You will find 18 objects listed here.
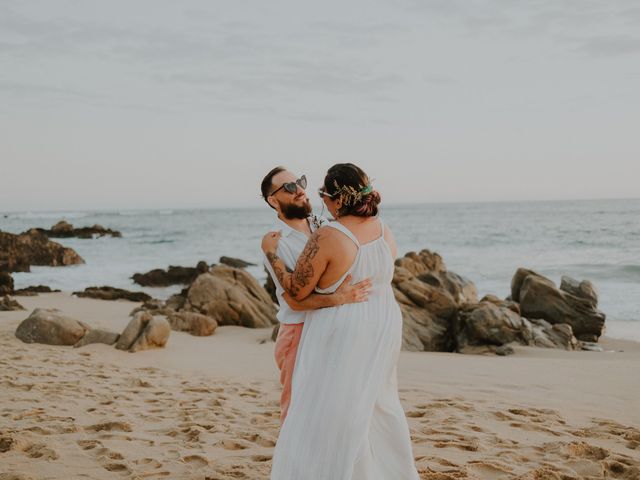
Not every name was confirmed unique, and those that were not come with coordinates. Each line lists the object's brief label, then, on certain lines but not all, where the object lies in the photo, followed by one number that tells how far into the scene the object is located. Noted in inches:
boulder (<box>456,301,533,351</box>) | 447.2
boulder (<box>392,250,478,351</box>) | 448.1
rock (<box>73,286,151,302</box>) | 686.5
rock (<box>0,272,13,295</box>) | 715.2
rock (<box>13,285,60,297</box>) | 705.6
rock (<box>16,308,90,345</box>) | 407.2
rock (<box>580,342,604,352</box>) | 471.2
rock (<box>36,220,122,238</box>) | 2026.3
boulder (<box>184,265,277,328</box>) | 522.0
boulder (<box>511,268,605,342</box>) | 519.6
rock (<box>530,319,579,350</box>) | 461.4
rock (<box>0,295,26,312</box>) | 543.8
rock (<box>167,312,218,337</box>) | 477.4
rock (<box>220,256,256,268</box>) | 1054.3
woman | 133.8
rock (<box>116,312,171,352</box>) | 398.0
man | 135.9
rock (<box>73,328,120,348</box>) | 406.9
